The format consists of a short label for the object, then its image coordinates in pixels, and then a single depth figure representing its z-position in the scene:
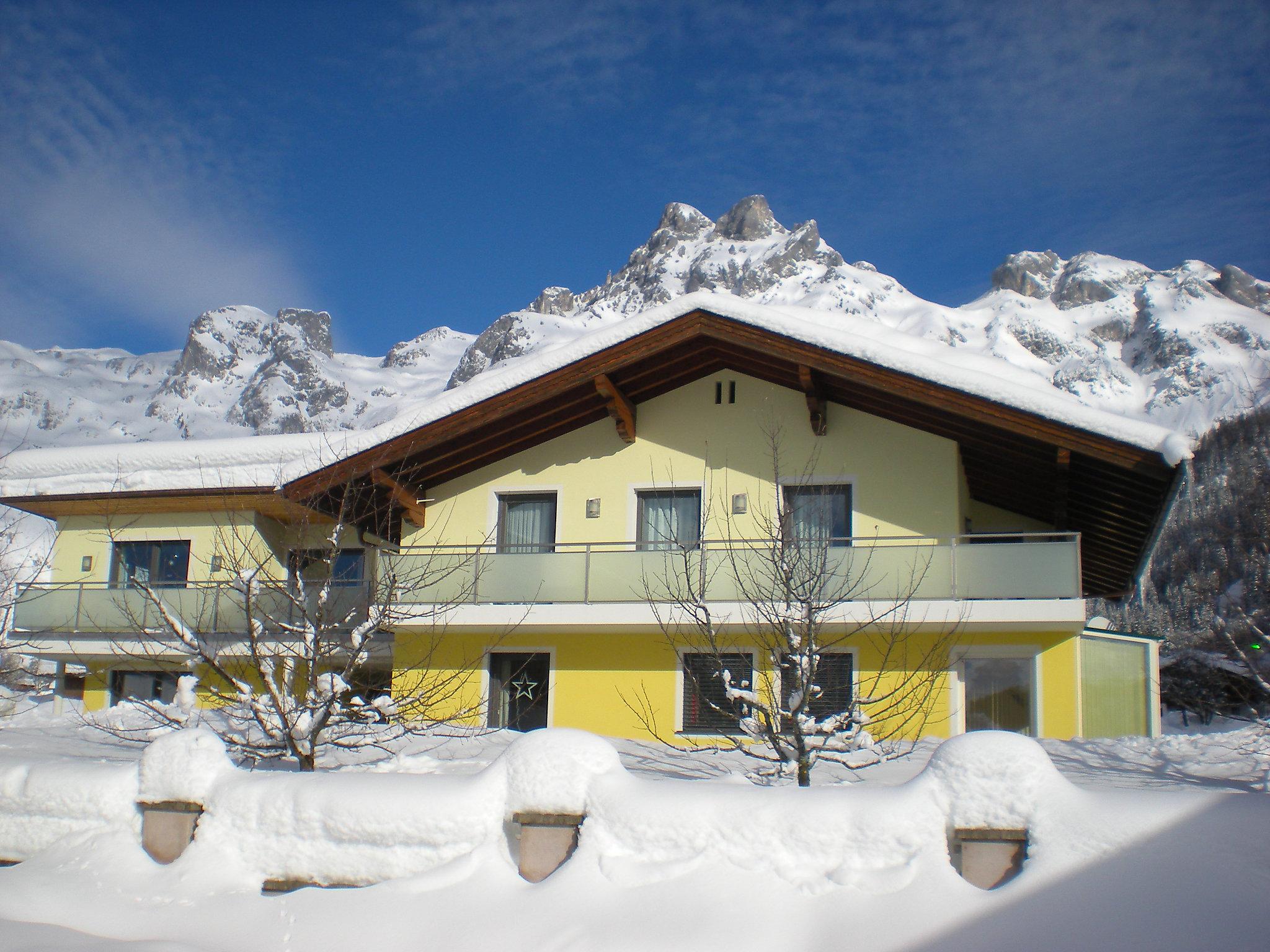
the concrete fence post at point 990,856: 5.28
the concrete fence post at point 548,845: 5.99
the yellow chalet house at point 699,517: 12.91
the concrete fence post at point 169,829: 6.81
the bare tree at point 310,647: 9.39
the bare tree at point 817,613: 11.27
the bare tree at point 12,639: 14.61
